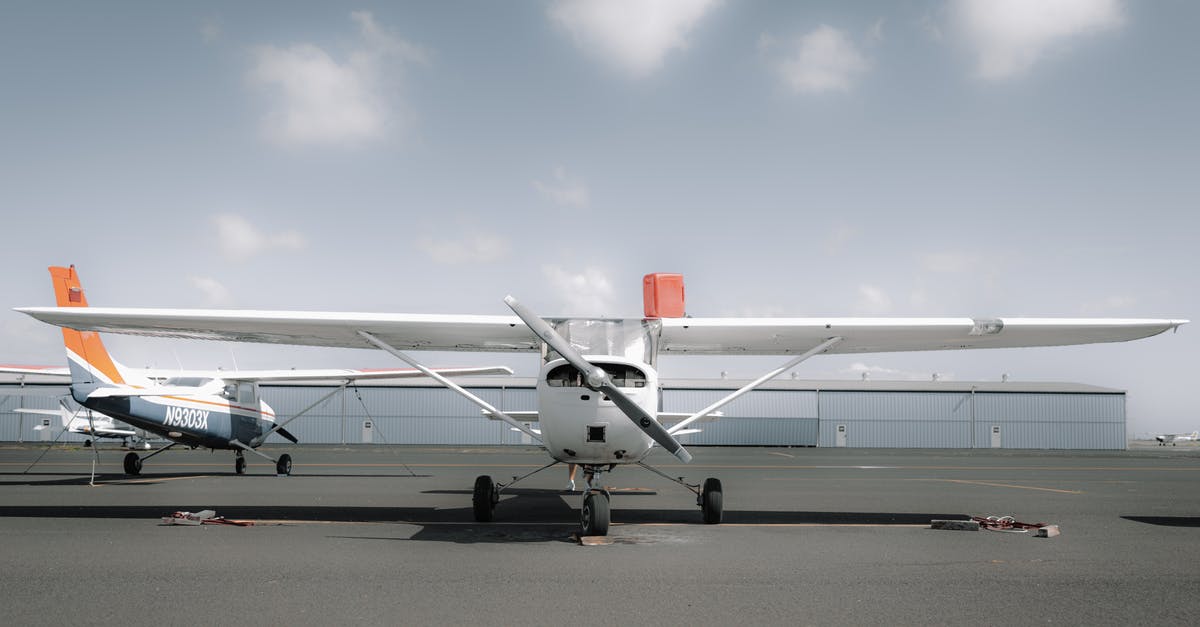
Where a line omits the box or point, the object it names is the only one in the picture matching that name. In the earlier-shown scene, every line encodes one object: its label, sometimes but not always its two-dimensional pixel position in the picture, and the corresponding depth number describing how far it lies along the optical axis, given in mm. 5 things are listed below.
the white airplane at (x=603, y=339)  8781
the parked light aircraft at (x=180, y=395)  17375
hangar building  47906
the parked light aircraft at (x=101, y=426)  32188
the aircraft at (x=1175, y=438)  80875
